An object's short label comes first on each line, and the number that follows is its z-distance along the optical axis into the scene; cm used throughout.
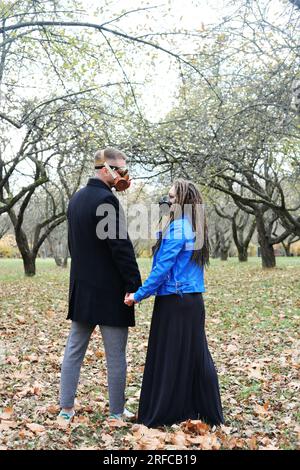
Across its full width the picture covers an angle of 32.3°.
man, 426
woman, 426
